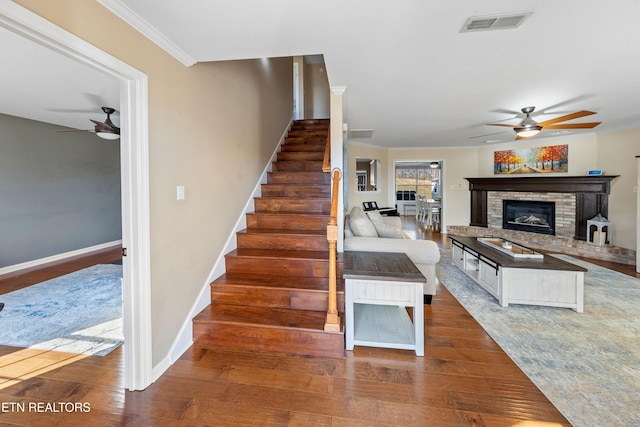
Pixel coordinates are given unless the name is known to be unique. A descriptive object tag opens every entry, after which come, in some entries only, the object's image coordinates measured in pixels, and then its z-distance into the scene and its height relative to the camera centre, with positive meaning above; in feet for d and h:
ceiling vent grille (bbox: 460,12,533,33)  5.57 +3.89
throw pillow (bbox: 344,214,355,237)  10.30 -0.88
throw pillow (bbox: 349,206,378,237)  10.30 -0.80
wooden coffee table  9.01 -2.57
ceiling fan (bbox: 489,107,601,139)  11.86 +3.55
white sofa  9.42 -1.42
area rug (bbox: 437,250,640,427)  5.25 -3.66
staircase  6.95 -2.29
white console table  6.84 -2.32
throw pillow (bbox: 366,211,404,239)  10.75 -1.00
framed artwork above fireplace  18.85 +3.37
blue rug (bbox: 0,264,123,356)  7.41 -3.59
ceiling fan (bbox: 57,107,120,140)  11.17 +3.20
